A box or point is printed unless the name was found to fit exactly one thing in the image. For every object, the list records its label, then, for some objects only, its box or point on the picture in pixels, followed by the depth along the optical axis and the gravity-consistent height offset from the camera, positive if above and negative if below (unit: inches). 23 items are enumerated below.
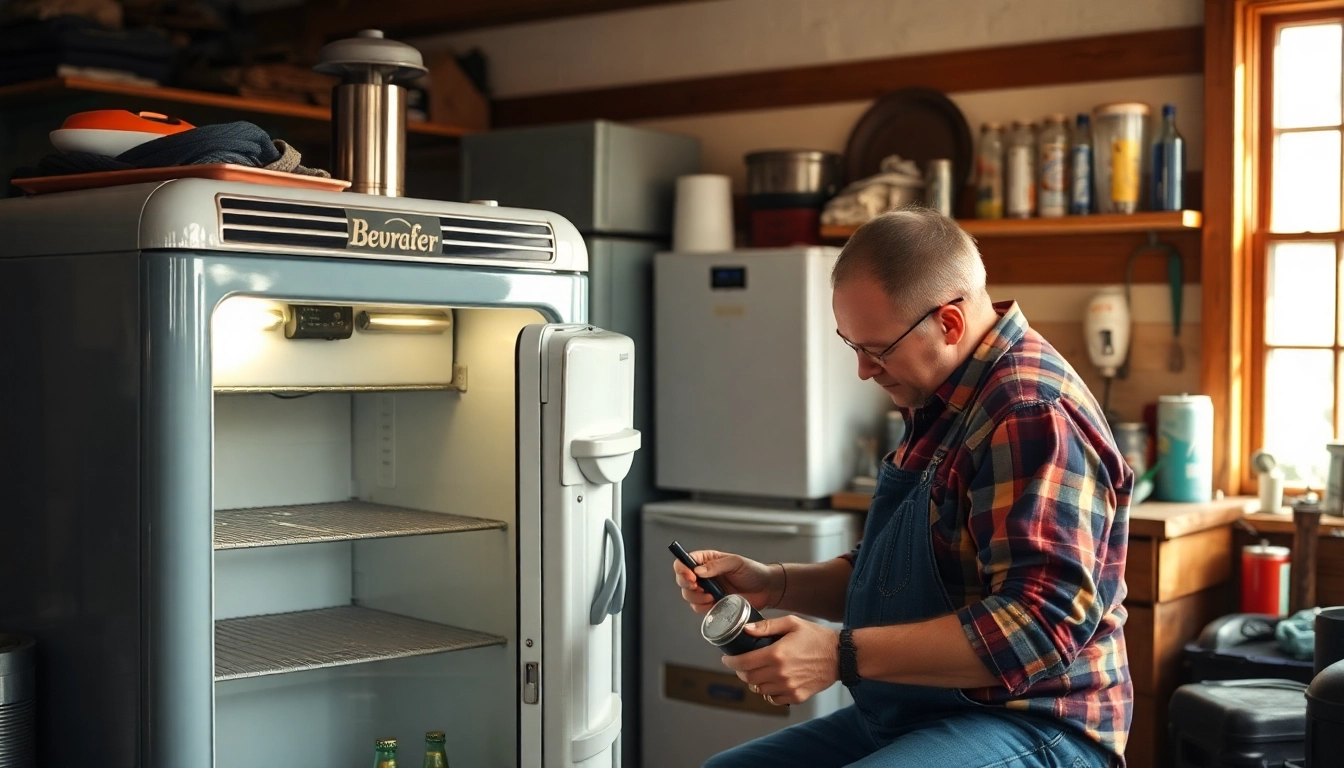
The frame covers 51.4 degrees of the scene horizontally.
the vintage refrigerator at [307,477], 81.0 -8.1
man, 73.3 -10.4
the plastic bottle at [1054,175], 145.9 +19.6
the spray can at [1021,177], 148.9 +19.8
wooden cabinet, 128.4 -22.7
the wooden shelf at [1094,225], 139.0 +14.2
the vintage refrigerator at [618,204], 163.0 +18.8
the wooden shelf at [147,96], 157.5 +30.8
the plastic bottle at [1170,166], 140.5 +19.8
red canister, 134.7 -20.9
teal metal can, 139.9 -8.6
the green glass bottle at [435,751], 101.3 -28.5
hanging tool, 146.9 +8.4
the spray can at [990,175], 151.9 +20.5
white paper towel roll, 165.5 +17.4
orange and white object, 91.0 +14.8
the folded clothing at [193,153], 88.0 +13.2
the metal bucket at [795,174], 163.8 +22.2
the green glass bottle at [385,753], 100.0 -28.2
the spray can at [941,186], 153.7 +19.5
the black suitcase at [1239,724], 102.1 -26.8
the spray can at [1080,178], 144.7 +19.1
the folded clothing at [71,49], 159.3 +36.1
